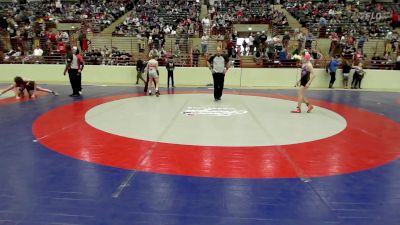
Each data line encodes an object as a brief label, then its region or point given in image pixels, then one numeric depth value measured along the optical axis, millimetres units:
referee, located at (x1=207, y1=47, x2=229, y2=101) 11930
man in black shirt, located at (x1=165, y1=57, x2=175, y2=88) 15312
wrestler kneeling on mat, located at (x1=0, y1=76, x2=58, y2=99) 11742
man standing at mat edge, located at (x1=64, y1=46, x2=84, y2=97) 12508
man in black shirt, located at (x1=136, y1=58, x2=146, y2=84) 16328
